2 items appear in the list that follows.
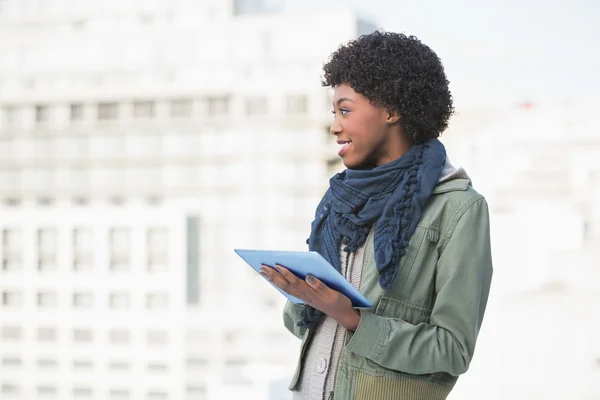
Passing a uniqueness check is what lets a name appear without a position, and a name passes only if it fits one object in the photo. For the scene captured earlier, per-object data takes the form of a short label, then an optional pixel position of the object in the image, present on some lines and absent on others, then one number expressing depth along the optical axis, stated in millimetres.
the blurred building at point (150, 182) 39452
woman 3062
